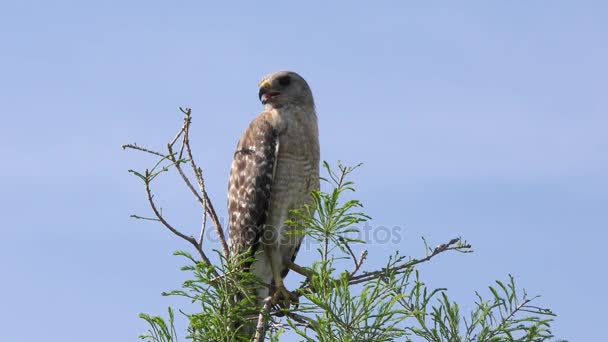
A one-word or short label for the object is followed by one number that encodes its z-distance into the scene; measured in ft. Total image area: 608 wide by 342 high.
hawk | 47.75
